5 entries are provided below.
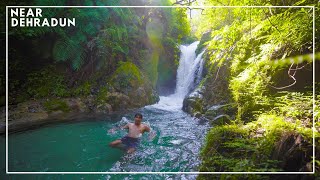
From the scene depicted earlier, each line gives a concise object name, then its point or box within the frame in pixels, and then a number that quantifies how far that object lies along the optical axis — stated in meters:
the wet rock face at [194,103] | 6.42
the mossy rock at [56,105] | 6.02
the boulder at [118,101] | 7.14
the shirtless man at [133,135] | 4.04
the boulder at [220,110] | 4.70
